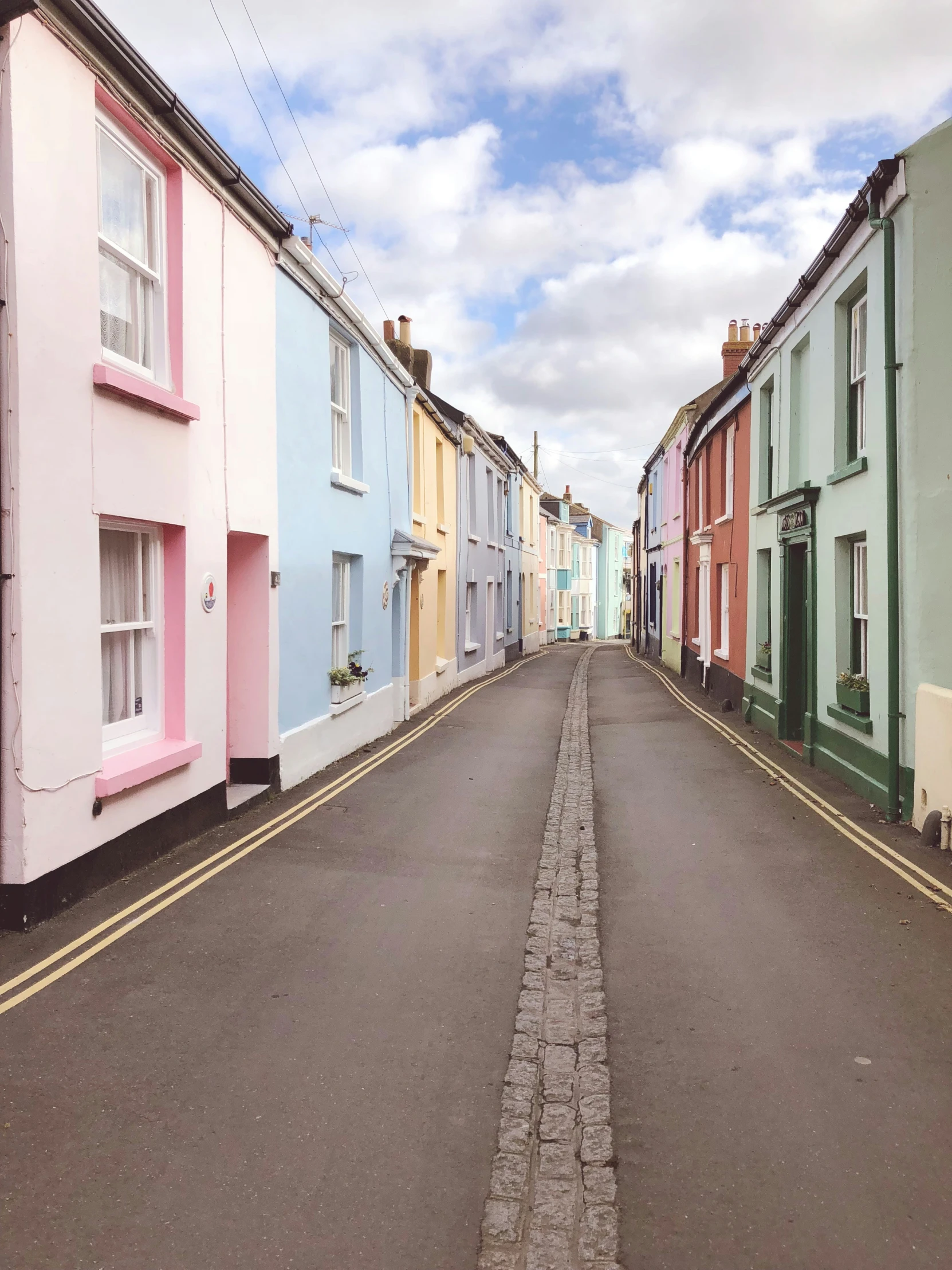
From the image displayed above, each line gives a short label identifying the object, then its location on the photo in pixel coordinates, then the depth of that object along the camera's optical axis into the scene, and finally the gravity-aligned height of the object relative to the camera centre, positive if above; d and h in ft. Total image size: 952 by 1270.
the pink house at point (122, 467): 18.52 +3.89
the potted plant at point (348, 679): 39.40 -2.49
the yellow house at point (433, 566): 59.88 +4.10
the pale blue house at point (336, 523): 34.32 +4.40
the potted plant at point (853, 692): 32.78 -2.73
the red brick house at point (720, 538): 54.39 +5.48
